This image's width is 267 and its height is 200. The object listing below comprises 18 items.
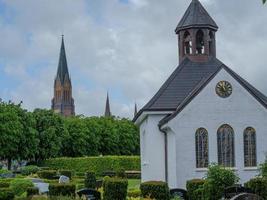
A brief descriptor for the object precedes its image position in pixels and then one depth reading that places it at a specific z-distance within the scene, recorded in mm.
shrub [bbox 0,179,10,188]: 29227
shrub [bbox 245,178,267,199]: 20656
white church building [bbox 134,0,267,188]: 31234
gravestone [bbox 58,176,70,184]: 32875
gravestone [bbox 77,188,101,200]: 22589
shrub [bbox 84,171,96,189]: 35197
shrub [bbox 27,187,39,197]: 24856
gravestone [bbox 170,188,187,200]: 24391
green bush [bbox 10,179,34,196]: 30453
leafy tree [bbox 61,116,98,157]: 75150
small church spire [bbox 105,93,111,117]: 185375
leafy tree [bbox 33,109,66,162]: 67438
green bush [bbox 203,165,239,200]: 22000
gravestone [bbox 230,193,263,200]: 14223
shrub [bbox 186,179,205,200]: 23672
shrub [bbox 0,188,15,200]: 23616
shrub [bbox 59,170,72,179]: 45009
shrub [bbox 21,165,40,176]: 55250
